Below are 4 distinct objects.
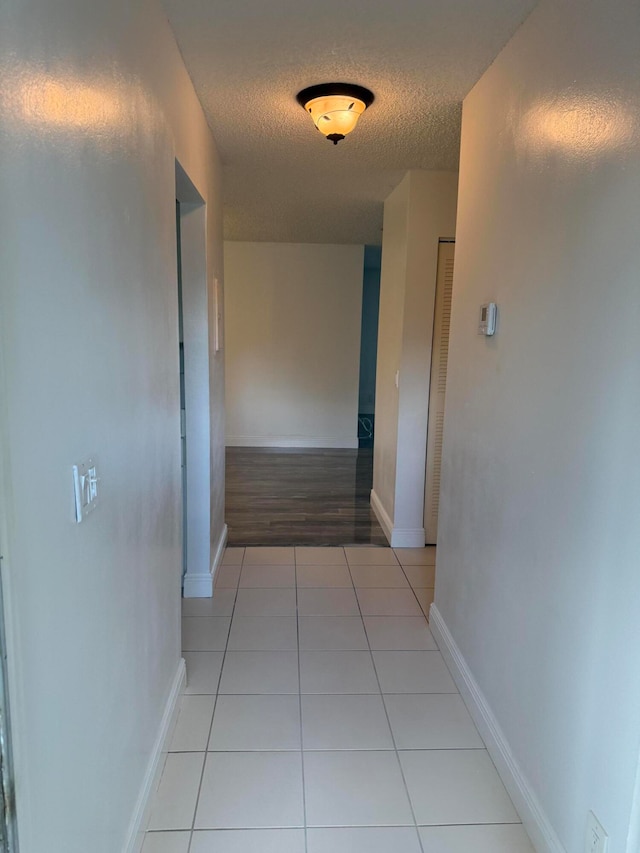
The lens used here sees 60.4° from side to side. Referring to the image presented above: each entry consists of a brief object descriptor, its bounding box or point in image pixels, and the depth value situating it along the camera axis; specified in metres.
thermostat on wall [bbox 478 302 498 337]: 1.96
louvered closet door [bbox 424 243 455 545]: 3.53
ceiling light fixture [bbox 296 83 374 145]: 2.17
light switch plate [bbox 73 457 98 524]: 1.03
